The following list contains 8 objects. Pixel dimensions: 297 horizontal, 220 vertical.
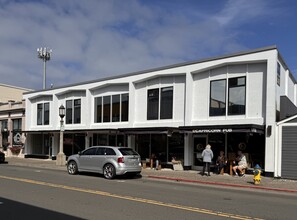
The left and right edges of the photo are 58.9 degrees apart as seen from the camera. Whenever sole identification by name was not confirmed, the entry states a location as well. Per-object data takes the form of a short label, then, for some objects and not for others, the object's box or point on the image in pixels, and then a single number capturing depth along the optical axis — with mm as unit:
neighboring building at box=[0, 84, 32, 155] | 24965
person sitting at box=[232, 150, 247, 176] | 13526
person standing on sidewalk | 13704
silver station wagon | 12527
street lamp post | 18079
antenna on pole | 41645
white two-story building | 13637
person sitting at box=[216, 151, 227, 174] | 14159
